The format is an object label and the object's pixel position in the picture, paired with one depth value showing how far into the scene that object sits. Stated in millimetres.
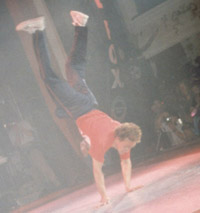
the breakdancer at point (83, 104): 5379
